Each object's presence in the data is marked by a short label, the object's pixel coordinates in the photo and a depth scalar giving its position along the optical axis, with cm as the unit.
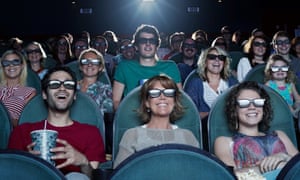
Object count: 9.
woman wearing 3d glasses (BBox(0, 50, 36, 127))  409
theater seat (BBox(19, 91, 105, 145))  328
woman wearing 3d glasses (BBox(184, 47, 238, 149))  435
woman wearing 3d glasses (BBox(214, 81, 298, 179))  295
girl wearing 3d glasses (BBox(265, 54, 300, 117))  447
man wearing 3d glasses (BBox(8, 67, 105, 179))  296
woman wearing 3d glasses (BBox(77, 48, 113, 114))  433
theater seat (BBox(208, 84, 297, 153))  329
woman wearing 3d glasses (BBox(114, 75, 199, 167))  299
